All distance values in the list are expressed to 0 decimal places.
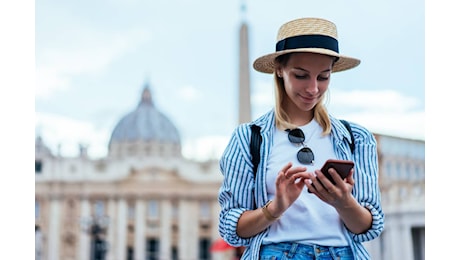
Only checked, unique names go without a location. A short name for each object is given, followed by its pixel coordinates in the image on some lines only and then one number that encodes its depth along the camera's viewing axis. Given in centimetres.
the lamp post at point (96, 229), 3602
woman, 302
